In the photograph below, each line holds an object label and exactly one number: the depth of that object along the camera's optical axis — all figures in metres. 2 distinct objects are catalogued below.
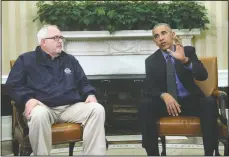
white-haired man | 2.48
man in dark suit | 2.65
